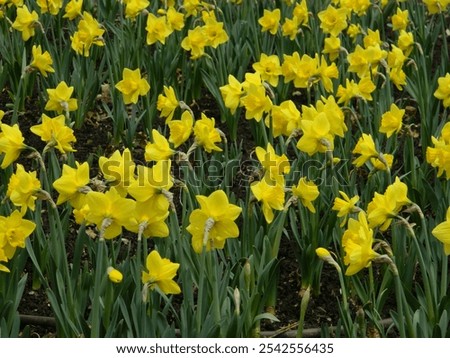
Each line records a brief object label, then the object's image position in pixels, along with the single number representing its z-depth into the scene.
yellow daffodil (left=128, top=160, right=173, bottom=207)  4.01
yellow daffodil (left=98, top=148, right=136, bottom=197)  4.29
